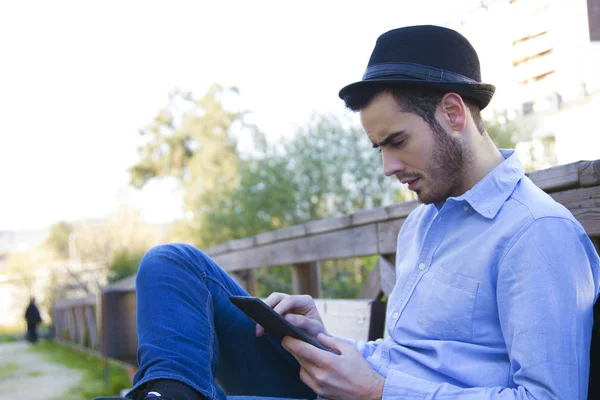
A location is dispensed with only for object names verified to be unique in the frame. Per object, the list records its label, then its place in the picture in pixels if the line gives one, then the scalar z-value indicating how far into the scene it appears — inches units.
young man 51.5
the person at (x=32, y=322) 705.9
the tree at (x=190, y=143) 794.8
